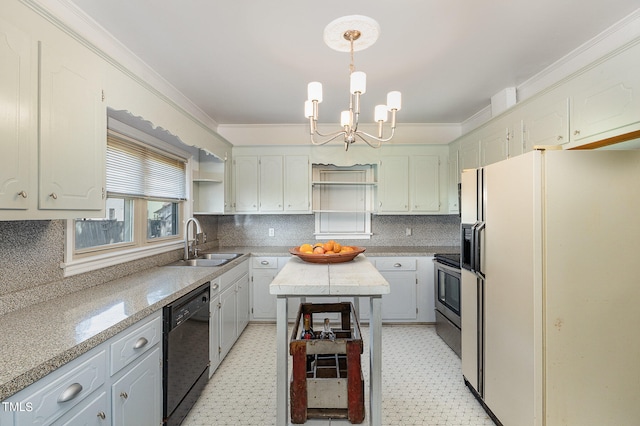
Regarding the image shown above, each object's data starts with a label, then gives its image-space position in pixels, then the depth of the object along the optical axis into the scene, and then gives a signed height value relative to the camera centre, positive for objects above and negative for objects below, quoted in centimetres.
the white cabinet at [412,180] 379 +46
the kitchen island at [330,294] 138 -36
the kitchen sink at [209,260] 294 -46
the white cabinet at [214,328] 240 -93
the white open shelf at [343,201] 409 +21
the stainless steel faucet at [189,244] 298 -30
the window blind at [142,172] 226 +40
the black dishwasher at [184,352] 172 -89
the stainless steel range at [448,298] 288 -87
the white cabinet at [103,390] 94 -67
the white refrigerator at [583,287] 151 -37
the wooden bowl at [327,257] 190 -27
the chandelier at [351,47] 164 +109
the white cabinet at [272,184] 379 +41
